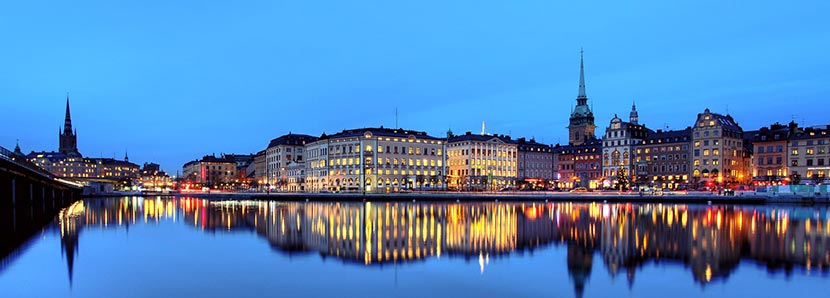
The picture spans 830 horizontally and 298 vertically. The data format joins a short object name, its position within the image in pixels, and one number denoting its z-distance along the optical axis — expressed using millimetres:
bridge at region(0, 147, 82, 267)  36666
